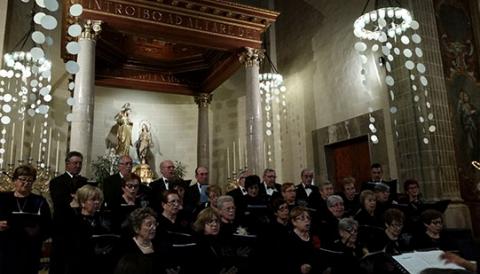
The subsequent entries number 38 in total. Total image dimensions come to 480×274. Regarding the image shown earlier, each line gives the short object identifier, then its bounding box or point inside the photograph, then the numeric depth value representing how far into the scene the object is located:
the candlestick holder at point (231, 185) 9.38
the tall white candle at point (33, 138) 9.49
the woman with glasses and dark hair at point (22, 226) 3.34
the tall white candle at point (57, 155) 9.86
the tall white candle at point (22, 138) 9.07
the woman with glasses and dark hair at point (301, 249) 3.41
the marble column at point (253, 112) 8.35
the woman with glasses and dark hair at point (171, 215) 3.54
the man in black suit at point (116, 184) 4.34
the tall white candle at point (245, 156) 11.36
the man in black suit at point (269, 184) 5.39
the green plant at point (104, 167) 8.55
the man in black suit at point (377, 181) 5.67
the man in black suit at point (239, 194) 4.85
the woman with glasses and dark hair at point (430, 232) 3.98
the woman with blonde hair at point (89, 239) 3.31
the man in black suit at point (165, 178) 5.15
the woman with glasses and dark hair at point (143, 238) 2.87
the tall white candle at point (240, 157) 11.37
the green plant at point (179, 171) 9.73
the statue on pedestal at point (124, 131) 10.43
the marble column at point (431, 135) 7.18
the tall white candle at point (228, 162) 11.54
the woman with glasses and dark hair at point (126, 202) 3.80
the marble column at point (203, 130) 11.27
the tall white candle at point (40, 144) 9.48
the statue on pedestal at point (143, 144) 10.70
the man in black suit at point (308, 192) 5.33
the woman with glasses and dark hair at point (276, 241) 3.49
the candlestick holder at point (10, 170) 7.44
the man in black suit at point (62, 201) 3.50
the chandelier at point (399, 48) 7.02
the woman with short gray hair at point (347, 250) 3.50
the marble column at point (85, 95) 6.84
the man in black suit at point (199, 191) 5.24
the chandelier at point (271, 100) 10.42
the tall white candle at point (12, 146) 9.06
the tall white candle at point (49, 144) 9.85
